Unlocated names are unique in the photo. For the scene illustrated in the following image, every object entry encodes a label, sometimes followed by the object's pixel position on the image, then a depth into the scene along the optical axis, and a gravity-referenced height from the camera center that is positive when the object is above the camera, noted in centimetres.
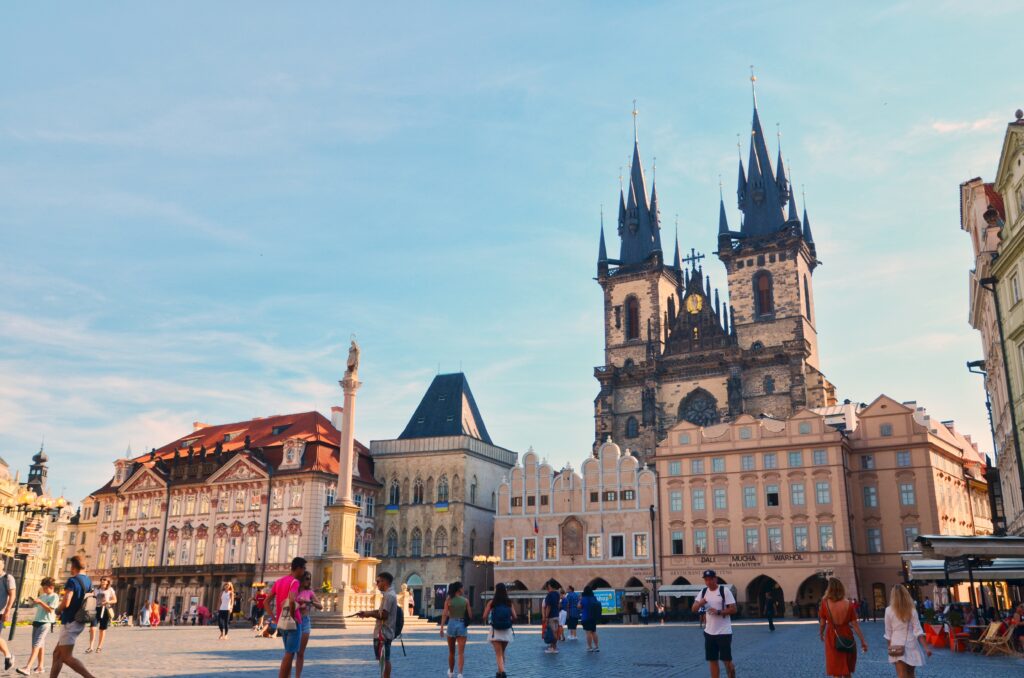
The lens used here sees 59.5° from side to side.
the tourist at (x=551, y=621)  2091 -87
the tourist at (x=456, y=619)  1411 -57
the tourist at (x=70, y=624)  1157 -57
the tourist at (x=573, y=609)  2419 -68
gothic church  6856 +2041
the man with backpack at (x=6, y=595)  1388 -25
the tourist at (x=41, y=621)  1409 -65
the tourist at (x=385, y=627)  1191 -59
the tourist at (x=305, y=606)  1153 -32
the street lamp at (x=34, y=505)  3359 +271
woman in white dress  1041 -57
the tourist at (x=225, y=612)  2564 -87
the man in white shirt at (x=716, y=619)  1207 -47
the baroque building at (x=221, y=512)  5941 +467
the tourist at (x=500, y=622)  1420 -61
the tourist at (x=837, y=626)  1064 -49
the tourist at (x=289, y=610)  1141 -36
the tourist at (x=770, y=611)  3314 -96
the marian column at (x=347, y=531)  3666 +204
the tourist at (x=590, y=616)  2089 -74
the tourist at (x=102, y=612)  1956 -72
